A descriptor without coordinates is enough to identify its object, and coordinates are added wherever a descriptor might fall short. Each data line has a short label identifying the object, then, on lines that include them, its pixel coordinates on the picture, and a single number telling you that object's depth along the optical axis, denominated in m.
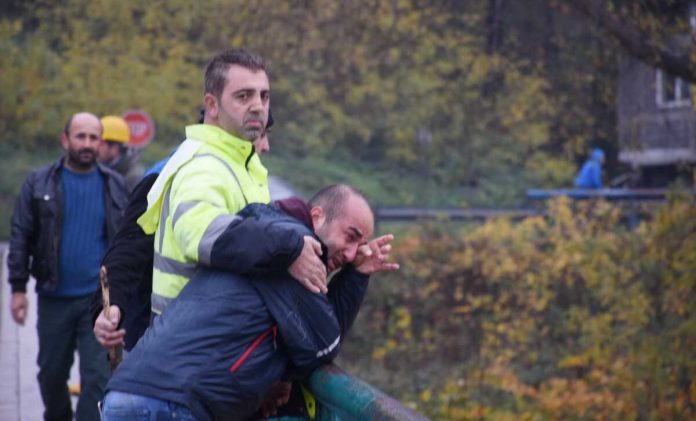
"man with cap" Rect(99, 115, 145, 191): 19.58
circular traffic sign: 35.69
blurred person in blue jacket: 54.35
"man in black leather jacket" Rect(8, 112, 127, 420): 14.46
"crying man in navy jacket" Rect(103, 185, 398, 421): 6.66
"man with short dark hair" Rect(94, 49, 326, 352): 6.91
